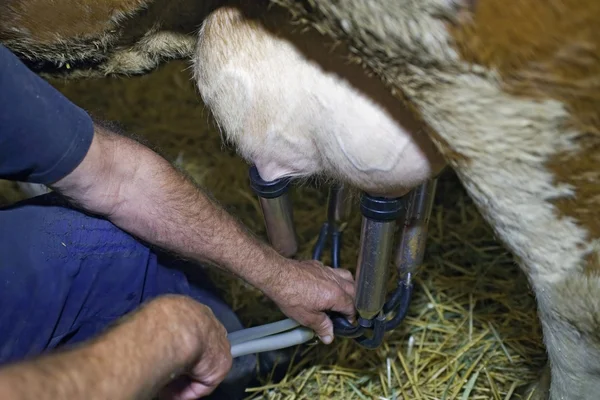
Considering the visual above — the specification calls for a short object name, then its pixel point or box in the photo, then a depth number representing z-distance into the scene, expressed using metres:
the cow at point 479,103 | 0.84
